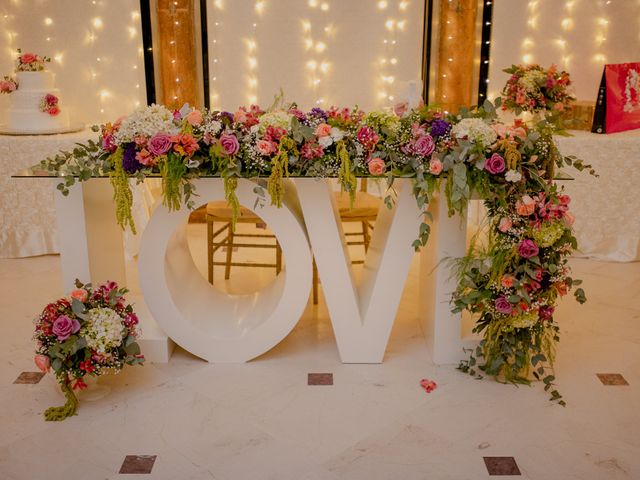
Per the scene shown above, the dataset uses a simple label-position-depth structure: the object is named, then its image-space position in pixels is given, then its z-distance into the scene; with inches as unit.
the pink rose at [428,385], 123.0
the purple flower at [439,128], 117.6
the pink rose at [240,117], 121.3
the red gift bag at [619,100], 193.3
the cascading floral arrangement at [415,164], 115.2
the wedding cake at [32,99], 196.5
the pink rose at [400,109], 126.5
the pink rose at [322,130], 117.3
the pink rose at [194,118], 118.3
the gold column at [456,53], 221.9
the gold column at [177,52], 220.4
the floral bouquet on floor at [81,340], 112.1
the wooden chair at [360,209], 157.1
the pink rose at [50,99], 197.6
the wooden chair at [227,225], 155.1
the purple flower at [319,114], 121.8
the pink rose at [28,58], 194.9
